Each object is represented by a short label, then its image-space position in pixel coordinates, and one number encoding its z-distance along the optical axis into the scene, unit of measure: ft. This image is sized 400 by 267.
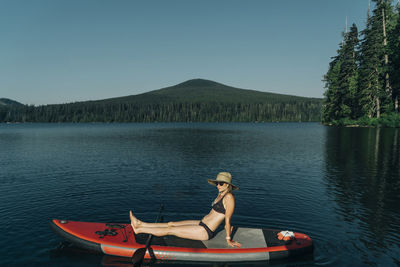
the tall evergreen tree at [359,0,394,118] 217.36
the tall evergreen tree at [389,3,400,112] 206.16
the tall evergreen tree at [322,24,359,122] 258.98
